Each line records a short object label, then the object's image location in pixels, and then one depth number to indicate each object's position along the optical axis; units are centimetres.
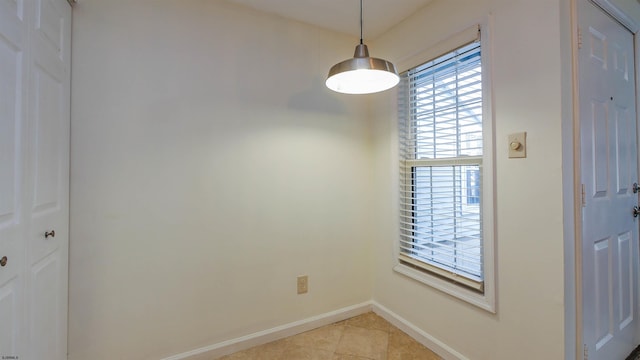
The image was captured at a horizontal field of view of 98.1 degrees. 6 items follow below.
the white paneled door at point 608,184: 140
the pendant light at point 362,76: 125
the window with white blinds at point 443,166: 169
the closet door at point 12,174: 94
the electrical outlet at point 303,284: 219
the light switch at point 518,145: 141
